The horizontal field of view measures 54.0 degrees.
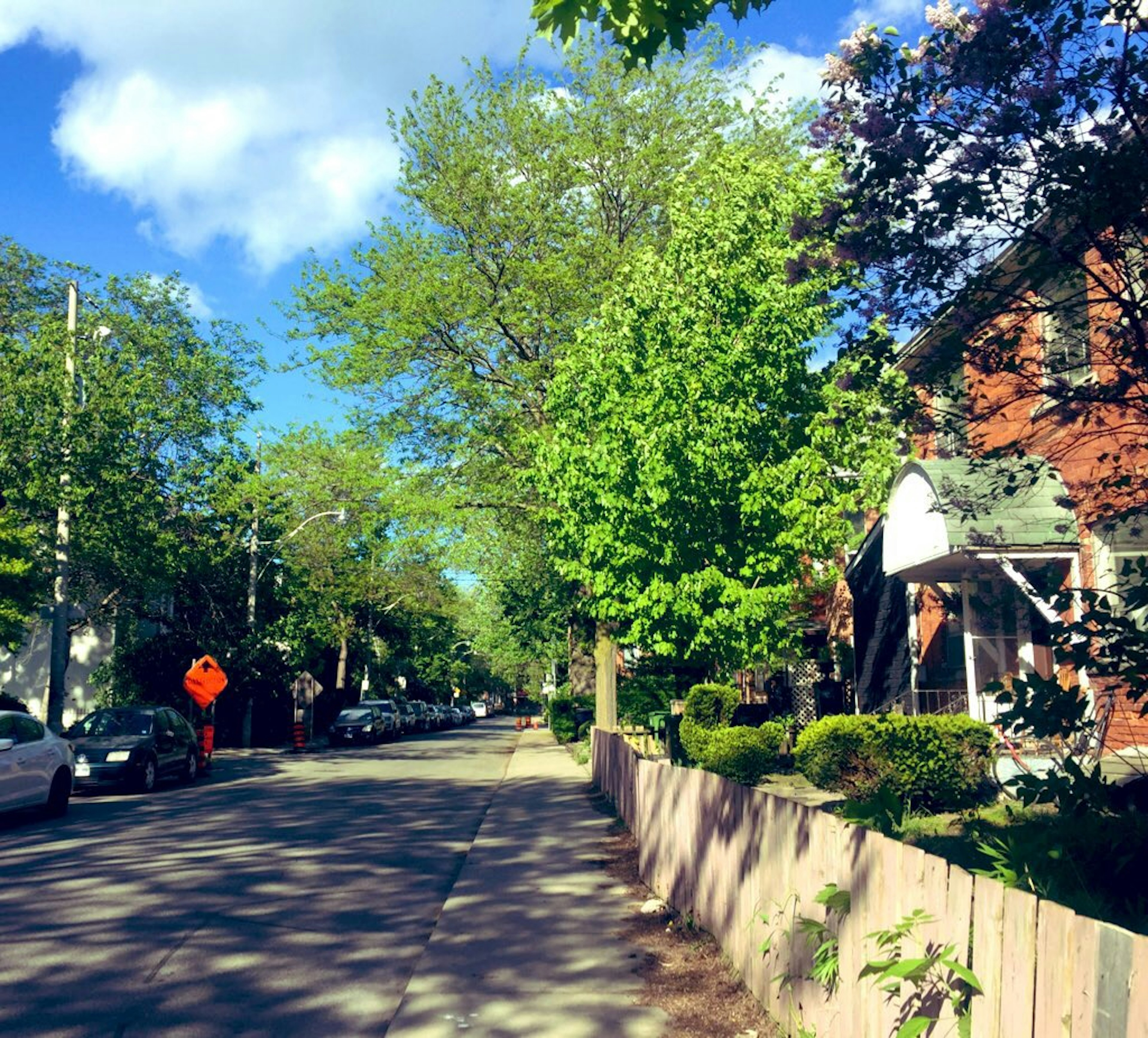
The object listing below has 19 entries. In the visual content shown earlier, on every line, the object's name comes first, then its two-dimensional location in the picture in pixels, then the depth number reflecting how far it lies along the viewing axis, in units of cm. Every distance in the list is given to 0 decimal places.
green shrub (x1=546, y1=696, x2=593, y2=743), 3850
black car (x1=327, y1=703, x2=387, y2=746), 3825
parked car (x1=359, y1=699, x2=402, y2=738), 4200
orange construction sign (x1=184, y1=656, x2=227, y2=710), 2634
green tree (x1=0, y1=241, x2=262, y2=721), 2248
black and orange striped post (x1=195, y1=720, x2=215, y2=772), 2314
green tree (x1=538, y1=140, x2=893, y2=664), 1577
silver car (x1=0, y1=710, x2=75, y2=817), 1389
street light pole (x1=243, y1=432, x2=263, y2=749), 3438
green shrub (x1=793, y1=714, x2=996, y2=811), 1265
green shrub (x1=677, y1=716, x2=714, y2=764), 1780
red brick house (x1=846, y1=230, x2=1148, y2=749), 582
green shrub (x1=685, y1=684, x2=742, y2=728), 2003
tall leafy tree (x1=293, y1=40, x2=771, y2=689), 2538
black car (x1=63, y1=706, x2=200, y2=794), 1841
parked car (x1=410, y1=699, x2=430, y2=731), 5350
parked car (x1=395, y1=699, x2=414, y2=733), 4828
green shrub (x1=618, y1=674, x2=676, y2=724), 3506
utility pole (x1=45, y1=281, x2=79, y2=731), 2230
